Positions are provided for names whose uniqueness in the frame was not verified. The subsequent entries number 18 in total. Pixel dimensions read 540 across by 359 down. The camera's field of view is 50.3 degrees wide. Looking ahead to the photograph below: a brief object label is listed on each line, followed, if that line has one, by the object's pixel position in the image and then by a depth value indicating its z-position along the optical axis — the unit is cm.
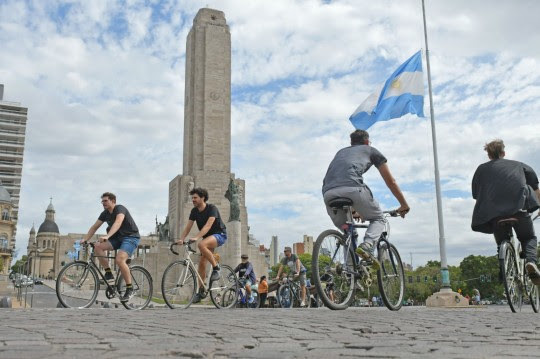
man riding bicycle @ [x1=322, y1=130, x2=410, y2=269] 677
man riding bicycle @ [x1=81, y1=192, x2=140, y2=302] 872
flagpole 1675
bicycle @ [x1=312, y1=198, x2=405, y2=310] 659
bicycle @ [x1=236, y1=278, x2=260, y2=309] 1411
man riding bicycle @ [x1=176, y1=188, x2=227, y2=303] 905
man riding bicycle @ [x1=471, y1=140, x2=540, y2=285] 712
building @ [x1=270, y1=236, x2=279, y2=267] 12300
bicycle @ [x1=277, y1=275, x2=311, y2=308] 1509
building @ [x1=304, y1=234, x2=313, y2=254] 15862
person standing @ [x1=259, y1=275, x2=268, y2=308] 1651
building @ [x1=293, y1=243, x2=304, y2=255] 14412
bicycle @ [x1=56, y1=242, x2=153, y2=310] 841
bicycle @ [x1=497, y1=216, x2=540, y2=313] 695
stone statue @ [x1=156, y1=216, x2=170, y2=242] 4791
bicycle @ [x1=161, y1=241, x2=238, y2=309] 893
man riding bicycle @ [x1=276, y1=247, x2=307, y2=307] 1505
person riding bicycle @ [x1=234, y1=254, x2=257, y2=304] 1355
